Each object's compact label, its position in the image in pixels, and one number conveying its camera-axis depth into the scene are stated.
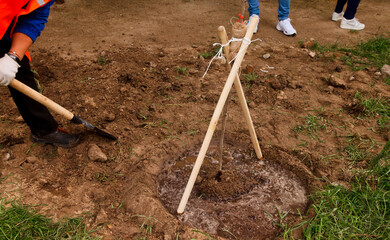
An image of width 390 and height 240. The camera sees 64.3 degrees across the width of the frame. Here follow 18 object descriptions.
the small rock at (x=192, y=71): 4.23
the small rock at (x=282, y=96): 3.88
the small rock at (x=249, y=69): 4.27
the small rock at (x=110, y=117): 3.41
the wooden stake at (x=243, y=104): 2.14
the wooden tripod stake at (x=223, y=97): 2.21
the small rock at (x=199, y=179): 2.92
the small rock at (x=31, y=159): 2.89
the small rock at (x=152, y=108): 3.63
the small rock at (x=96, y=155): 2.95
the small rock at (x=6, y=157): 2.92
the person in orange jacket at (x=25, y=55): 2.26
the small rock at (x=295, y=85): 4.05
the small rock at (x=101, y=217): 2.45
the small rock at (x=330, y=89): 4.00
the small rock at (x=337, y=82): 4.05
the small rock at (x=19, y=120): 3.38
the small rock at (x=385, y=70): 4.28
